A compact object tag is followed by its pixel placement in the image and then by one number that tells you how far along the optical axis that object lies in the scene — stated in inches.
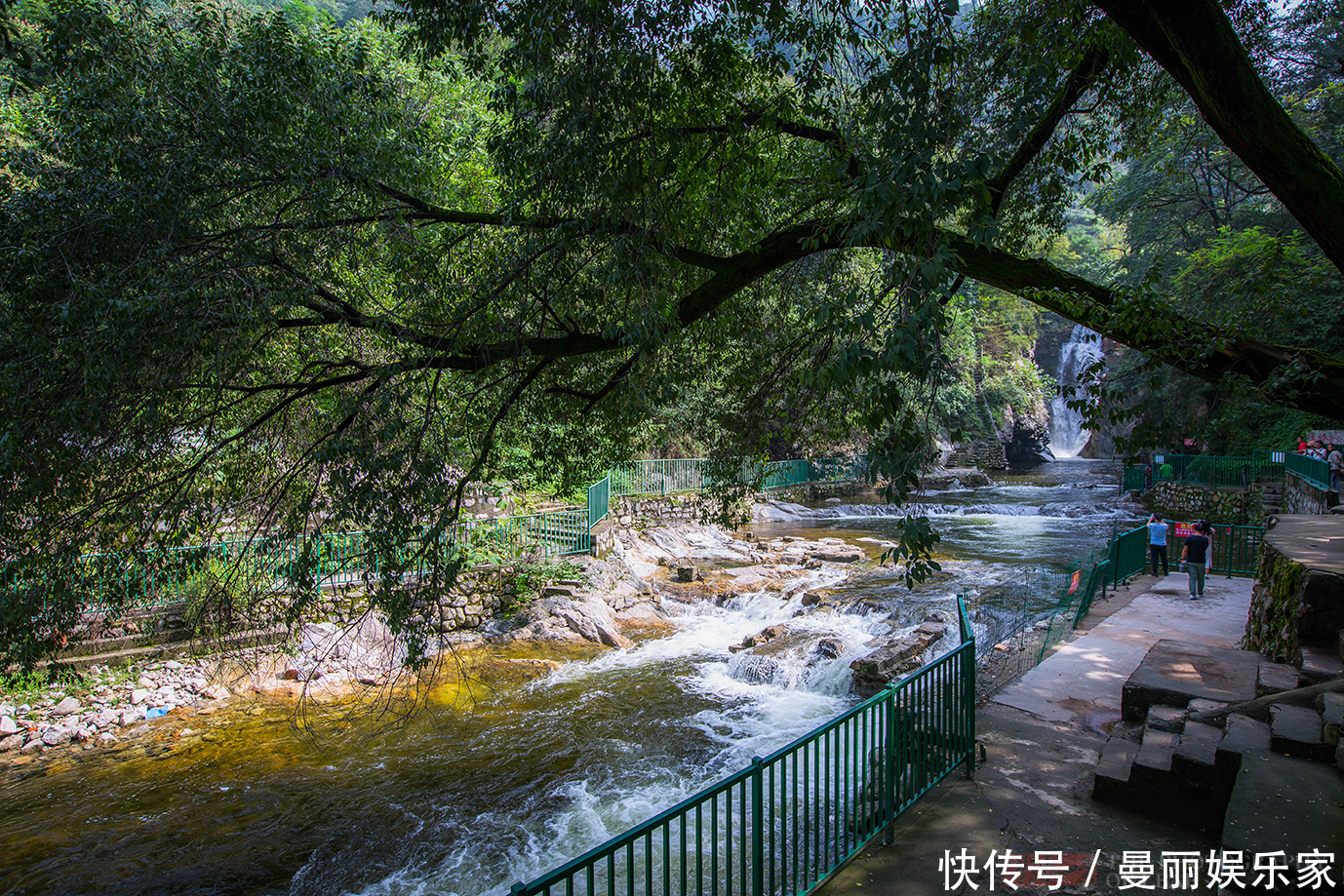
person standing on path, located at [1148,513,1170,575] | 551.5
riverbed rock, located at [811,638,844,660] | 466.0
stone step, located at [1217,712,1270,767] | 200.1
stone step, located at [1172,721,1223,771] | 203.6
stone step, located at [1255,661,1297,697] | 245.3
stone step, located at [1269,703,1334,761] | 193.0
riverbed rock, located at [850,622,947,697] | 416.8
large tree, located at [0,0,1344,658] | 164.6
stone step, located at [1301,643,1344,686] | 242.7
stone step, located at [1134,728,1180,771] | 209.8
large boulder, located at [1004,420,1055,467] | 1775.3
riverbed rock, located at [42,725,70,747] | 367.2
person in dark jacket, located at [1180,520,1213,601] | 456.1
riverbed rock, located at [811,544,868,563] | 764.6
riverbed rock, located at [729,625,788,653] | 510.3
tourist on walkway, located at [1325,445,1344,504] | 610.7
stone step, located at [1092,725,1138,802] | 215.0
